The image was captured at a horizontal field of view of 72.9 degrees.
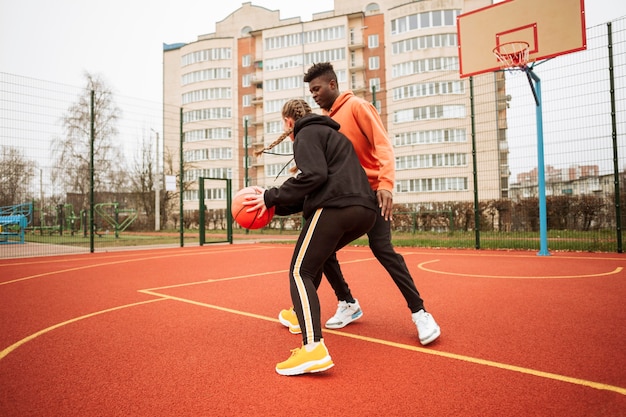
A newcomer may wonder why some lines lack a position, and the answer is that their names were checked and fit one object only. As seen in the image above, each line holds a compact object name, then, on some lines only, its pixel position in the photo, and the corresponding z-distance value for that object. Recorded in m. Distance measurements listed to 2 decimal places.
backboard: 9.36
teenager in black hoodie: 2.60
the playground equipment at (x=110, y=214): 18.67
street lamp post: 29.50
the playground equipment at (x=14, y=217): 13.48
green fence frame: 14.59
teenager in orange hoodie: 3.12
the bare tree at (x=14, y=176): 10.68
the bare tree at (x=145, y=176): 31.58
